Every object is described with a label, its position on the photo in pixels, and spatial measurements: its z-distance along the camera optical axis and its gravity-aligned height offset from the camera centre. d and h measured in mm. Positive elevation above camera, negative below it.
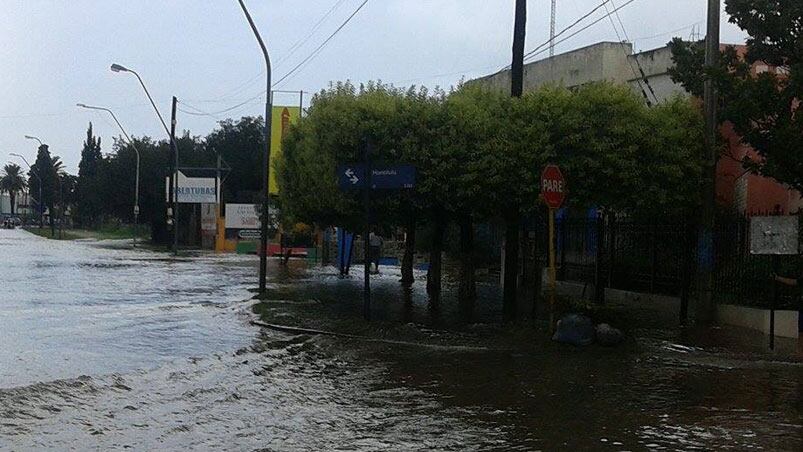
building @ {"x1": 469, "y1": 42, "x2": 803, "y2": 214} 21469 +5789
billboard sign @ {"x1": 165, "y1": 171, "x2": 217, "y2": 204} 56906 +2547
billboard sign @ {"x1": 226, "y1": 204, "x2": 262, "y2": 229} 54250 +831
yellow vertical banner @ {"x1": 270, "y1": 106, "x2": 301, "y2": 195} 42312 +5447
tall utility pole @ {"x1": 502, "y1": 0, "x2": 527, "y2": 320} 16894 +34
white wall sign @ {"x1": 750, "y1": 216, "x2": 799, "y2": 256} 13539 +154
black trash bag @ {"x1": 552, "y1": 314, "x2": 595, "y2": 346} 14039 -1470
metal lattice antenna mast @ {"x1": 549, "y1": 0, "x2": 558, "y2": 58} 37688 +9354
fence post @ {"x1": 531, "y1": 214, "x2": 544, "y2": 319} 17169 -613
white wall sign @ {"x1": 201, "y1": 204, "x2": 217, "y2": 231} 60016 +844
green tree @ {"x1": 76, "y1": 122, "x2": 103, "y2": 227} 87062 +4143
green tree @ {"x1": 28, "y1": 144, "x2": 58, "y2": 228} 124000 +7639
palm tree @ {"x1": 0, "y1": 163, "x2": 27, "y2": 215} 148000 +7529
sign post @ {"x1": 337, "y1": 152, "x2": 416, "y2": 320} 16234 +1034
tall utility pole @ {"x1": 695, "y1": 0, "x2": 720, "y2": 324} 16828 +1028
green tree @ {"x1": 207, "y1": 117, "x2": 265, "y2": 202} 77250 +7185
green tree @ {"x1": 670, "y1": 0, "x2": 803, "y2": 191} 14352 +2624
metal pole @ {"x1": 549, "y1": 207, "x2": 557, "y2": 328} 14233 -596
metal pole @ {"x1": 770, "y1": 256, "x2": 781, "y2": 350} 13750 -836
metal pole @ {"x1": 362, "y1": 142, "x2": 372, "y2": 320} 16047 +214
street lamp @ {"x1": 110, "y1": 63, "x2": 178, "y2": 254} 43469 +4447
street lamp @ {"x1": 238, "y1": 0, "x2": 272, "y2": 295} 22219 +1034
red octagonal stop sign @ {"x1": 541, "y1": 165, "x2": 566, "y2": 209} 14188 +853
